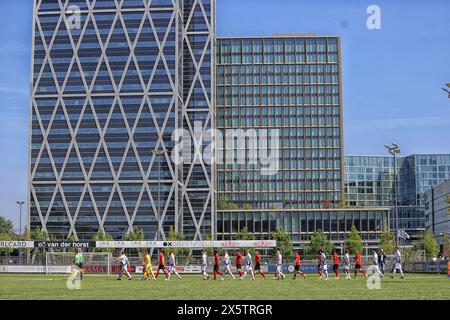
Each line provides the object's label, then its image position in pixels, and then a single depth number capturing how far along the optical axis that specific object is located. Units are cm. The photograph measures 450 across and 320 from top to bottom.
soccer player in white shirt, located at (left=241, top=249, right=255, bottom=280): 4557
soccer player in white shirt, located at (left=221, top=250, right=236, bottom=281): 4665
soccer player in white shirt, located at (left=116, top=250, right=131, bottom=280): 4447
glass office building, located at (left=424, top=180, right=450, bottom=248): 14425
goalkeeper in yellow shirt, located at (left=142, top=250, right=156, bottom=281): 4680
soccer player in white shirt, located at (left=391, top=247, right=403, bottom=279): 4751
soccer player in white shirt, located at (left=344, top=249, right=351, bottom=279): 4834
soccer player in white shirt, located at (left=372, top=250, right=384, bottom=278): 4401
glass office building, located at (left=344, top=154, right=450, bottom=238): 19375
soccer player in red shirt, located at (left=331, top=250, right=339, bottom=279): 4738
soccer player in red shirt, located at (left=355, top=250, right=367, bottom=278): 4829
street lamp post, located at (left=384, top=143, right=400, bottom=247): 7885
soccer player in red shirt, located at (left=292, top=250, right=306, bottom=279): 4578
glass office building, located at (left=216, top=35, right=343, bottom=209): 19625
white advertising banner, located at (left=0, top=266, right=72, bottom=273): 6876
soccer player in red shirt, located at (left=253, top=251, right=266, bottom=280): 4448
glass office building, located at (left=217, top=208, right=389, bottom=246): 17325
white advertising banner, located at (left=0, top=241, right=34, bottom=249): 7569
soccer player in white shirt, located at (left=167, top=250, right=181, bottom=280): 4762
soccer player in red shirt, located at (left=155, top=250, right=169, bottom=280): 4467
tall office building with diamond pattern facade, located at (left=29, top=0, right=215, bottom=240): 16200
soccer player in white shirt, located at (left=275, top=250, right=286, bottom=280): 4550
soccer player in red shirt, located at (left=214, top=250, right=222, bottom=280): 4581
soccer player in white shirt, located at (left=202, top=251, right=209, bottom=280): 4760
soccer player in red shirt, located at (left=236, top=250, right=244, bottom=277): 4625
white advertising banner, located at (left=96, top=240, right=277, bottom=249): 7662
